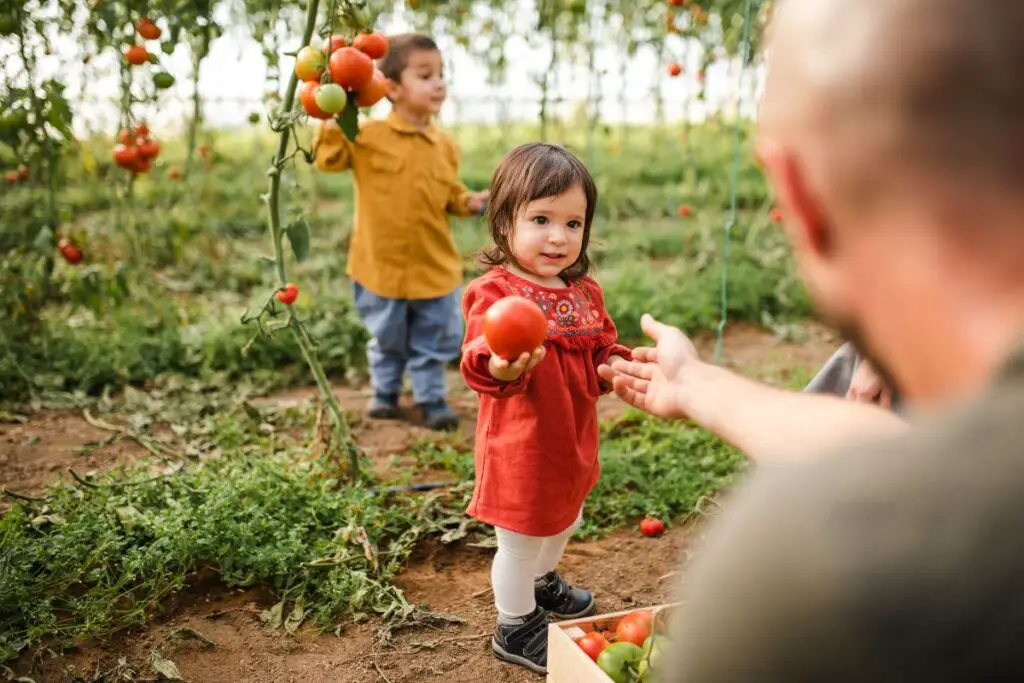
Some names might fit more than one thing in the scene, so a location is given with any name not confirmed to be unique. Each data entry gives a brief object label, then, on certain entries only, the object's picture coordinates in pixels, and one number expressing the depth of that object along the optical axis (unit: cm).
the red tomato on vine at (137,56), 370
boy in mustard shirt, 367
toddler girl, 217
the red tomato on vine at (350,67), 270
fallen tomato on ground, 303
